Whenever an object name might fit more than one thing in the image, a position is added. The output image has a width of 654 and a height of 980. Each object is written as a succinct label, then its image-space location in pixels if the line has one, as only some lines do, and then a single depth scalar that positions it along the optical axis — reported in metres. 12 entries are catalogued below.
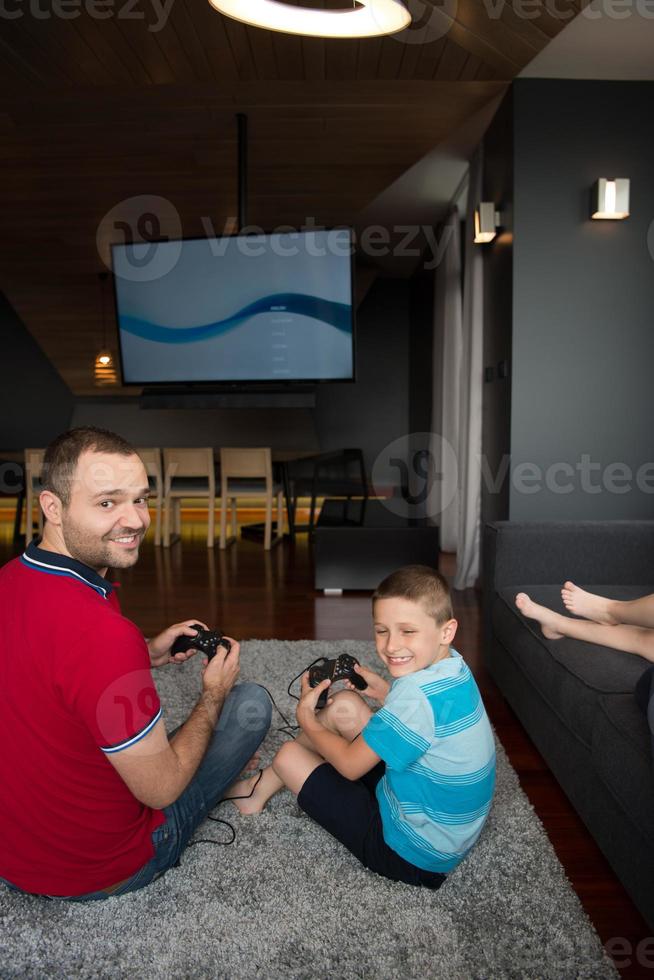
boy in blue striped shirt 1.46
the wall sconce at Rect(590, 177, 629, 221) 3.48
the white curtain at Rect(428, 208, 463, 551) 5.90
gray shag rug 1.36
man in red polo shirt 1.22
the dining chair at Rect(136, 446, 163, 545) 6.57
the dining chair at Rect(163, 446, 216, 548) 6.57
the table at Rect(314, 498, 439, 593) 4.51
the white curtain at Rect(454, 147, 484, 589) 4.61
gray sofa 1.53
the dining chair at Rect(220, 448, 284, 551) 6.50
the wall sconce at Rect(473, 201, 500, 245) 4.01
